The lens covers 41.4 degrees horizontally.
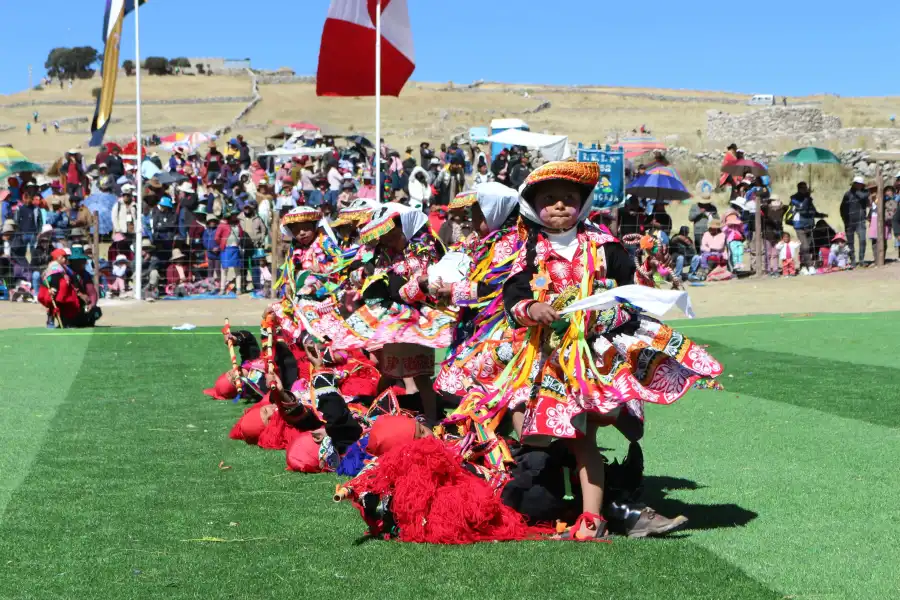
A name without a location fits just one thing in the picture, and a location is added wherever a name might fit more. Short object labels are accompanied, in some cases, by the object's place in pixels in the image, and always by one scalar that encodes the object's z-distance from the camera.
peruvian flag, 15.63
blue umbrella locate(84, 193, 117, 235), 25.31
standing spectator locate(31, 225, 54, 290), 22.31
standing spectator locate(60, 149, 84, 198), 28.38
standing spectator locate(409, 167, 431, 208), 27.23
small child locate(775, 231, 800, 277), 23.36
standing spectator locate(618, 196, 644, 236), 22.64
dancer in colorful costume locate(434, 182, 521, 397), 5.72
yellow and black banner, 21.19
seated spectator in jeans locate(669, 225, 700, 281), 23.38
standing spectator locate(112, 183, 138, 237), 24.39
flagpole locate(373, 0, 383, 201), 15.25
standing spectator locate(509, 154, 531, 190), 25.75
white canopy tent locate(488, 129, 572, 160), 29.27
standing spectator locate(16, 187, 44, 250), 23.00
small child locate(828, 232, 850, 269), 23.42
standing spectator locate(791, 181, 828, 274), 23.61
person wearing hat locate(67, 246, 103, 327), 17.56
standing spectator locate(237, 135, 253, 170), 33.85
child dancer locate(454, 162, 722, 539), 5.19
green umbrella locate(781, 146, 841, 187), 28.26
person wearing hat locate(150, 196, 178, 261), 23.07
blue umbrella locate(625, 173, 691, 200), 23.86
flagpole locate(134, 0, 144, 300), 21.62
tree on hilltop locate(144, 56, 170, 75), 95.50
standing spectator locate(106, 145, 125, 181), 29.25
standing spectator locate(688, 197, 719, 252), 23.97
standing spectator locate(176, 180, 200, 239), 23.52
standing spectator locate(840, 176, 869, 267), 23.67
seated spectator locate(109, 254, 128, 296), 22.48
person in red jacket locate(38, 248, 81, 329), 17.11
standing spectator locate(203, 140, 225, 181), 32.17
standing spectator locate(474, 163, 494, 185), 27.57
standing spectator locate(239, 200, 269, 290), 23.03
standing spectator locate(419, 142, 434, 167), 32.12
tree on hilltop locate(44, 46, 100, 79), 115.81
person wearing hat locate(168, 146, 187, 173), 31.75
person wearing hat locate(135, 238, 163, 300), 22.48
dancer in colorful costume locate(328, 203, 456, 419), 7.80
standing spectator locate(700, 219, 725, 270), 23.31
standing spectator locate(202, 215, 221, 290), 22.92
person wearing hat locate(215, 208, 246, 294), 22.84
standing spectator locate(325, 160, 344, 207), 25.88
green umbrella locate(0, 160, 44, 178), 27.97
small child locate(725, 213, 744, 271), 23.50
